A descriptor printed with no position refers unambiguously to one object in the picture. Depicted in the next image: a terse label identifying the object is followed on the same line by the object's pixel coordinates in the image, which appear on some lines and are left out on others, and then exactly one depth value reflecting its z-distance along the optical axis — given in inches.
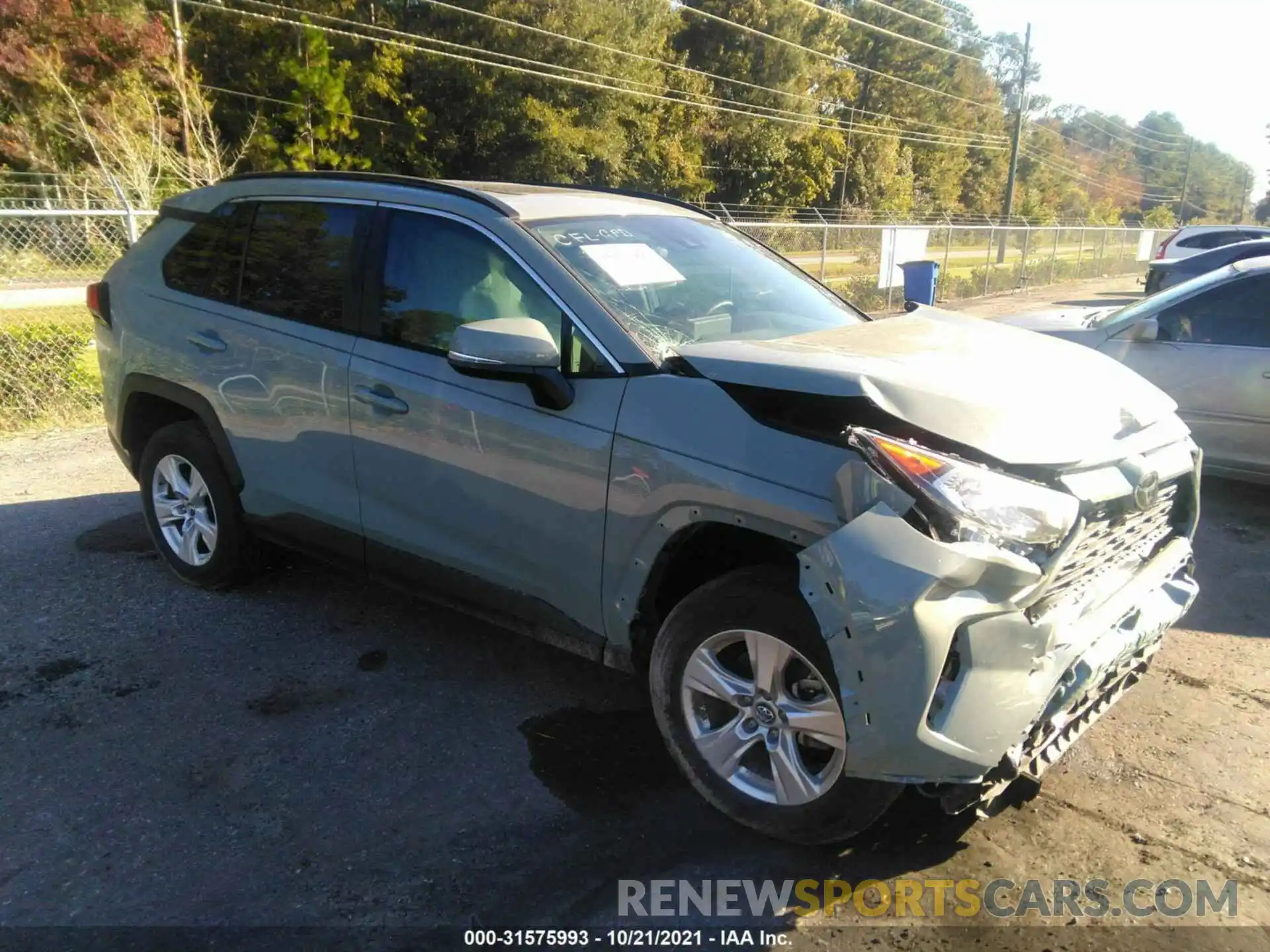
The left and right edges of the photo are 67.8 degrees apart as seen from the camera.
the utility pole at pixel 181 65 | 935.0
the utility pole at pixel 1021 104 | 1261.1
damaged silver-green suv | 95.9
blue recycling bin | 529.4
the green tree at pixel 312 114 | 1363.2
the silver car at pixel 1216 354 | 233.0
